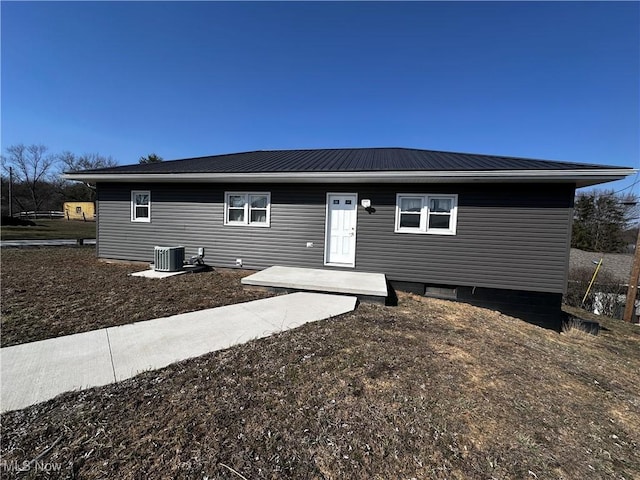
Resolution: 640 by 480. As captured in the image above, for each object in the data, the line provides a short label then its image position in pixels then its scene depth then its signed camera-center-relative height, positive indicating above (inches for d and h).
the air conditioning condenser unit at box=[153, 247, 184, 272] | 302.2 -44.9
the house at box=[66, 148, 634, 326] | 256.1 +6.7
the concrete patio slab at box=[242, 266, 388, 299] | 225.6 -50.8
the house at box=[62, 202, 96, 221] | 1531.7 +16.1
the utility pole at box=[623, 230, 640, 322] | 404.5 -72.2
